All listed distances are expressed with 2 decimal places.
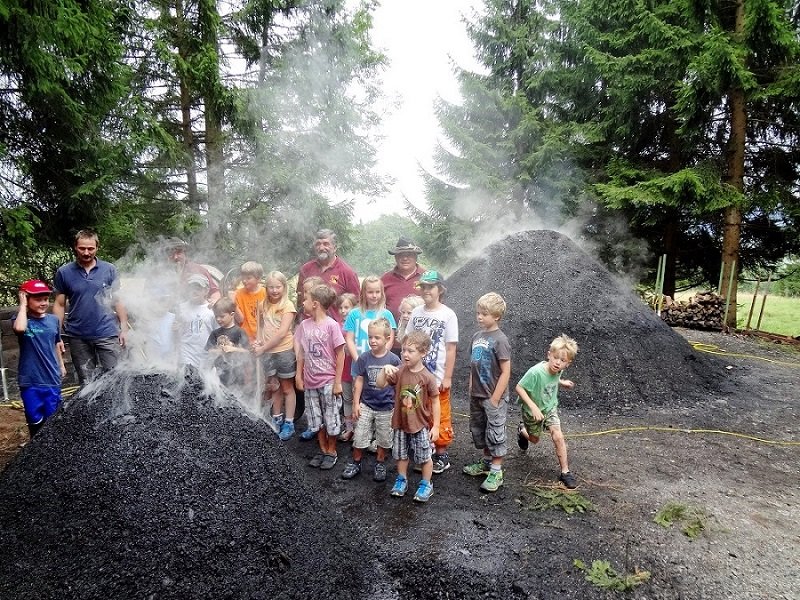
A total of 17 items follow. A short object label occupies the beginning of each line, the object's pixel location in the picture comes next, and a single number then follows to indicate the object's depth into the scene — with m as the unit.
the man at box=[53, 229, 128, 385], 4.64
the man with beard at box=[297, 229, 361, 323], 5.02
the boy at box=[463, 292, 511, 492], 3.82
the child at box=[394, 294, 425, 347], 4.51
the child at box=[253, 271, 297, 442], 4.54
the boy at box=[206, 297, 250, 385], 4.29
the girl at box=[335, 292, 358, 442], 4.65
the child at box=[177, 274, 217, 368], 4.39
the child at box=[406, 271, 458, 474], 4.05
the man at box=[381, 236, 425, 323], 5.07
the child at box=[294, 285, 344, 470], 4.10
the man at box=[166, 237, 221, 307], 5.18
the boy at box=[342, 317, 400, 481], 3.78
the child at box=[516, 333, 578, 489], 3.89
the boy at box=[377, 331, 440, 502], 3.47
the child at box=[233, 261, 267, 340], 4.81
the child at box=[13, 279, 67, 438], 4.02
